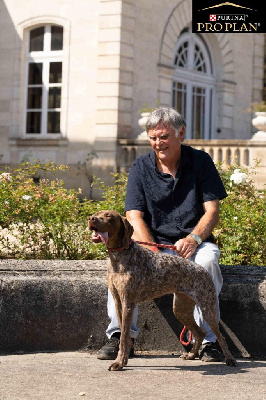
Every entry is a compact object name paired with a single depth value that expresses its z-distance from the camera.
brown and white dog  5.85
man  6.46
